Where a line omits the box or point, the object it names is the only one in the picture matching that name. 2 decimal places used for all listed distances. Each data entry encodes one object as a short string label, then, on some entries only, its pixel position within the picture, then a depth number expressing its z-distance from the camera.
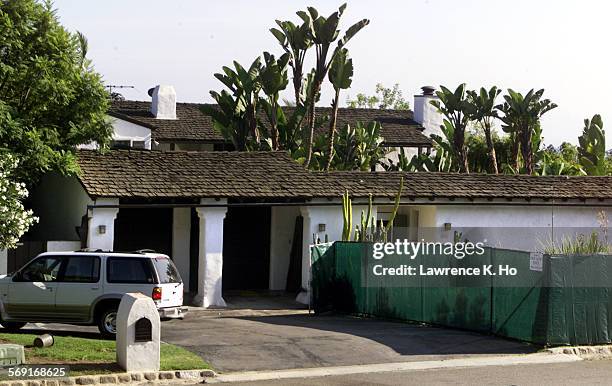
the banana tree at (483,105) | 40.44
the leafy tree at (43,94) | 24.25
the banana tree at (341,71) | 33.94
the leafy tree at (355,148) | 38.72
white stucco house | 26.64
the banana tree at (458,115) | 40.19
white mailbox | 15.27
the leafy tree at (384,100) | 90.12
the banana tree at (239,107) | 33.66
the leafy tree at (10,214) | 17.72
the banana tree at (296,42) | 33.47
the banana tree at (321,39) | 33.34
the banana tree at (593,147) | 39.19
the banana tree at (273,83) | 33.30
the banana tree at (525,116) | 40.09
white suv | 19.20
